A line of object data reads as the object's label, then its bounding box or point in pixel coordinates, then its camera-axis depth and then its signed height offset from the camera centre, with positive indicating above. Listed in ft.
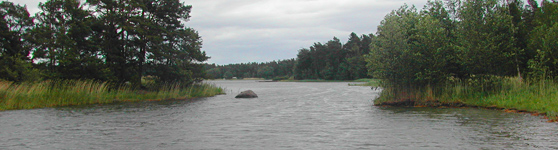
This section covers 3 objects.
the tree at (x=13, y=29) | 116.13 +14.56
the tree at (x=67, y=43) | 97.71 +8.89
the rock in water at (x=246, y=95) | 122.31 -5.01
